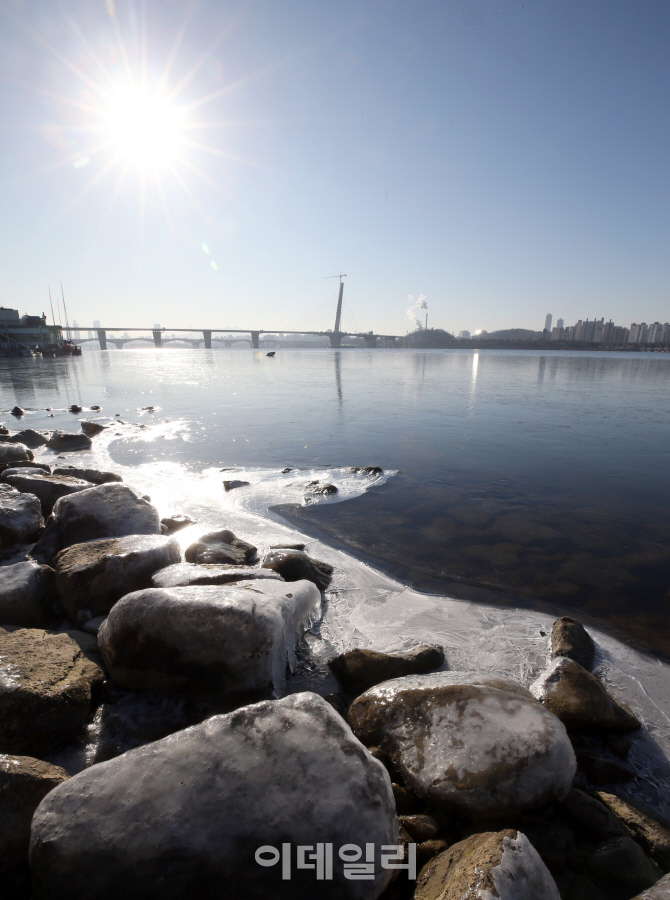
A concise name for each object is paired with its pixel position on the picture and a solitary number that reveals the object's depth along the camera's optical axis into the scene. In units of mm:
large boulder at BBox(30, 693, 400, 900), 1637
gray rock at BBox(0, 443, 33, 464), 8375
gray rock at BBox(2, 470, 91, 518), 5996
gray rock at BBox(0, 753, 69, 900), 1763
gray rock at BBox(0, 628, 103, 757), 2379
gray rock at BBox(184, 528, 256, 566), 4850
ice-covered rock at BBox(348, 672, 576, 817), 2215
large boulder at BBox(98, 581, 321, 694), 2854
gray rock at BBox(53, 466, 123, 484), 7758
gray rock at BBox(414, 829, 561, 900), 1625
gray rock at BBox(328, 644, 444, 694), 3307
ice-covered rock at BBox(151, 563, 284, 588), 3656
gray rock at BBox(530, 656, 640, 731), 2922
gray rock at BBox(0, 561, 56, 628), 3441
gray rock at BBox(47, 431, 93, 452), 11141
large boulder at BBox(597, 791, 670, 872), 2191
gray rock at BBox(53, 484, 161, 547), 4762
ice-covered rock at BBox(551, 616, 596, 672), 3711
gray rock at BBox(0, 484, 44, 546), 4754
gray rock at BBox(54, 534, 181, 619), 3684
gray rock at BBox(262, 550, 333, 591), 4664
